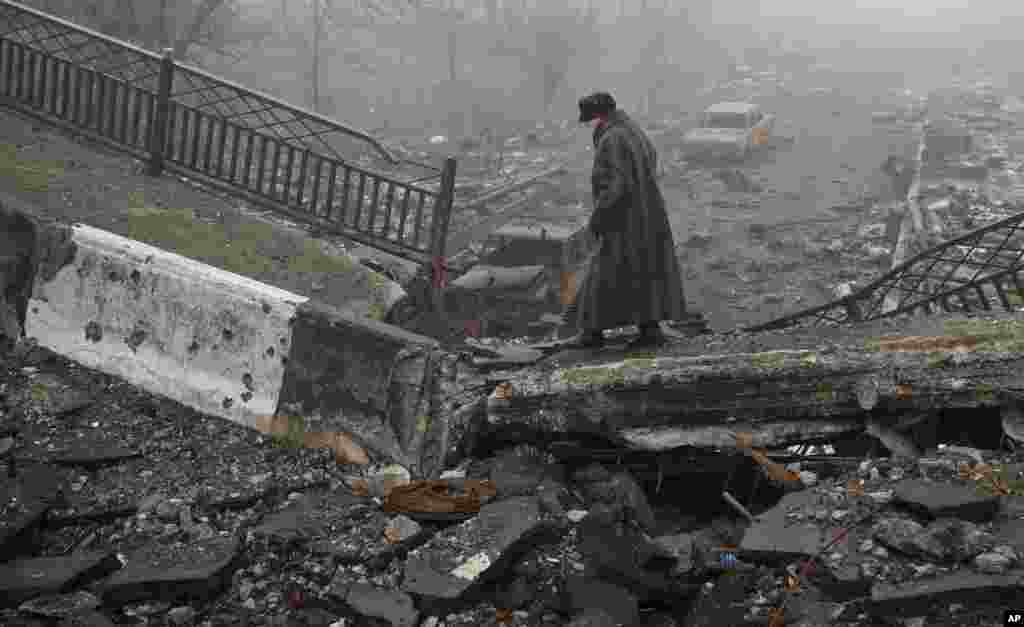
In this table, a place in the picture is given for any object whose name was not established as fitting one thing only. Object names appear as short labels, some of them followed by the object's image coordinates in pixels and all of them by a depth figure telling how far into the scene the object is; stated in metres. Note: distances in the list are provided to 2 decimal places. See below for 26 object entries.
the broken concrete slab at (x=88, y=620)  3.27
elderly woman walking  5.02
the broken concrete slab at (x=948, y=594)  3.04
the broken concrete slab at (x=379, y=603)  3.36
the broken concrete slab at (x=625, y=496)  4.08
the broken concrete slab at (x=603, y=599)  3.37
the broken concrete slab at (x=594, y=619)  3.31
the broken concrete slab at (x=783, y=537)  3.50
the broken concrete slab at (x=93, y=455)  4.45
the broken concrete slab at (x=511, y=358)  5.03
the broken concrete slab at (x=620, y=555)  3.51
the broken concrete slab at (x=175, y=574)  3.48
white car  18.61
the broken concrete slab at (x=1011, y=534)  3.30
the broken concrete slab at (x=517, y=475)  4.22
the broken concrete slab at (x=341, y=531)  3.79
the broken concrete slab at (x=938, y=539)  3.28
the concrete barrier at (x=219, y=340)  4.49
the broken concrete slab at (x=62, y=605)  3.32
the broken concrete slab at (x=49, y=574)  3.41
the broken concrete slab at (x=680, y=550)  3.61
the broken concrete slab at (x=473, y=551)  3.46
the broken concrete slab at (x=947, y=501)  3.46
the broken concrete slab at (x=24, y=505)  3.72
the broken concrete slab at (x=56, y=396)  4.82
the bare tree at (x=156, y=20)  14.08
